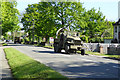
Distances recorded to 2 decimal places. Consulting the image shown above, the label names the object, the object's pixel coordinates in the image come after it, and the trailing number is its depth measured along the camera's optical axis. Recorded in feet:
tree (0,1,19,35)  151.30
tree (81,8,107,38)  189.06
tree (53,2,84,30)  140.36
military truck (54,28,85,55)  71.97
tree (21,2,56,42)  145.89
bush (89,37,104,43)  168.18
